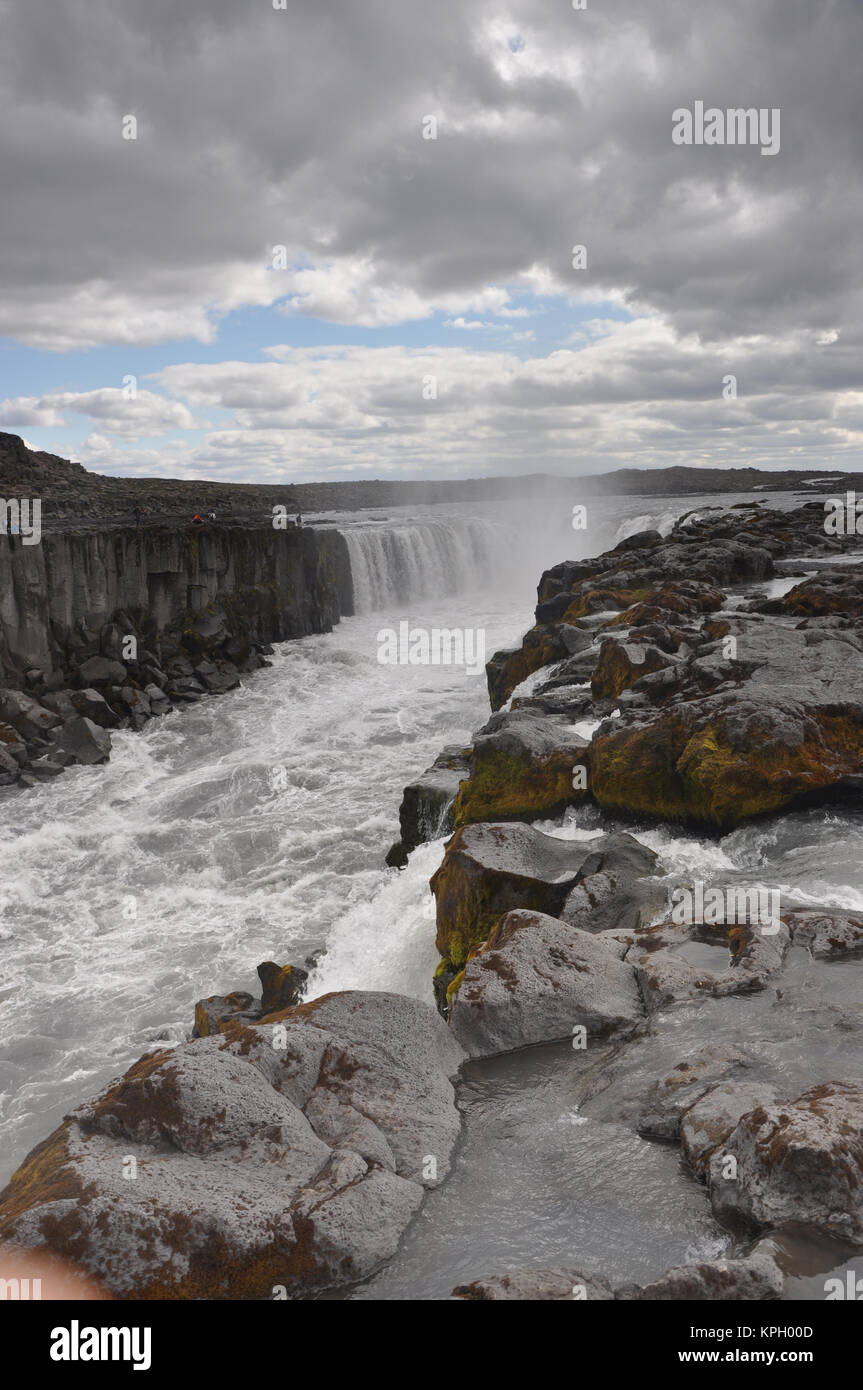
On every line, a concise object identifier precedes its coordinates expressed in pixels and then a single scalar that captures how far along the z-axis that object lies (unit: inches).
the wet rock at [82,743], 907.4
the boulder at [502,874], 372.2
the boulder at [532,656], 816.9
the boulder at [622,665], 628.7
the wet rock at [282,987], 426.6
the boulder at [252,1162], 179.2
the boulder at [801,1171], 176.7
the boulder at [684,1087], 219.0
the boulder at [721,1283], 157.3
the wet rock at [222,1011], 409.7
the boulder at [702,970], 280.7
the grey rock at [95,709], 995.9
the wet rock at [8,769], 846.5
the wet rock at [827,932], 296.7
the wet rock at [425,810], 578.1
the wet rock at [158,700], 1064.2
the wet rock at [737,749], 433.1
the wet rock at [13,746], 879.1
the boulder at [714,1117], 203.6
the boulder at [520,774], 497.4
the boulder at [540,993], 274.1
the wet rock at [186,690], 1112.2
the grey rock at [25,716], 936.3
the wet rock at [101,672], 1065.5
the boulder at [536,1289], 162.6
